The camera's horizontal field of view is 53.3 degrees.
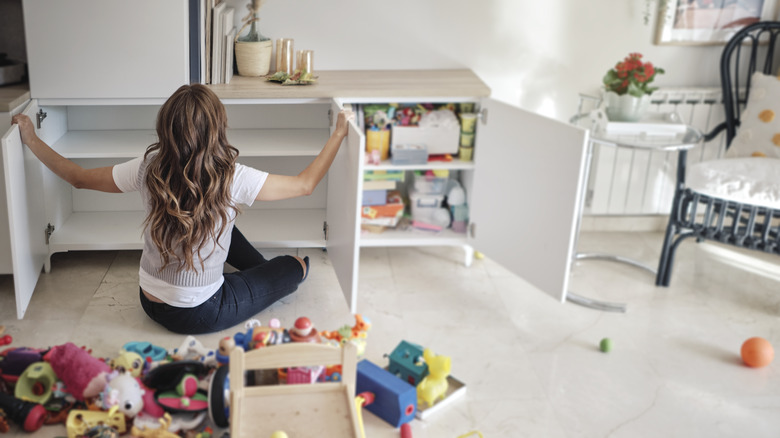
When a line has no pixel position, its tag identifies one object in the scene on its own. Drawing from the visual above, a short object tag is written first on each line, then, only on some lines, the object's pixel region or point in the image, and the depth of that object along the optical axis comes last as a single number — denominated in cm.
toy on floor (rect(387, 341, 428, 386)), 217
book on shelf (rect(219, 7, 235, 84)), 273
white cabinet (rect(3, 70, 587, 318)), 241
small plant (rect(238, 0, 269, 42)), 281
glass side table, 278
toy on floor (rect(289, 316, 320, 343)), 200
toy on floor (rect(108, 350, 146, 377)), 208
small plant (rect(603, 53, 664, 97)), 288
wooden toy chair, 174
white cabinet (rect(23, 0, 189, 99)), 248
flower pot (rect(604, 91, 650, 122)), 289
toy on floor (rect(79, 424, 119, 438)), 185
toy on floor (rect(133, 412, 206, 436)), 191
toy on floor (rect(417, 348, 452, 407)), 210
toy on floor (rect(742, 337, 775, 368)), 242
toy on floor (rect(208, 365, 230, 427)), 190
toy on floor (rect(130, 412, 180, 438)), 187
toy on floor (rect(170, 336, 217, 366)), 212
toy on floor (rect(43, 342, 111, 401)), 198
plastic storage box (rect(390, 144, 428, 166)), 288
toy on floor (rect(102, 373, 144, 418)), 191
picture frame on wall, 318
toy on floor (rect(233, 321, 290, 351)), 201
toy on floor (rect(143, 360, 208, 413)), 194
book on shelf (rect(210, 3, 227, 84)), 266
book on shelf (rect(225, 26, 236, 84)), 274
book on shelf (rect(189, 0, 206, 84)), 256
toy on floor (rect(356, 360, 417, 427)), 202
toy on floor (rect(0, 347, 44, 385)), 208
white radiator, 328
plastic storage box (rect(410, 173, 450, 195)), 304
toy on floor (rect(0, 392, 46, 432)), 193
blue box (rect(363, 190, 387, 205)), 297
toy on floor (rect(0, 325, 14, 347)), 229
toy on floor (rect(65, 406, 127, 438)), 188
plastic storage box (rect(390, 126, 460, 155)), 289
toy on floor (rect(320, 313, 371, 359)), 216
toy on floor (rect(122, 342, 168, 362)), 217
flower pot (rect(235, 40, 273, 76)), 279
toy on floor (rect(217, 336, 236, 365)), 201
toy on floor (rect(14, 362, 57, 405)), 201
